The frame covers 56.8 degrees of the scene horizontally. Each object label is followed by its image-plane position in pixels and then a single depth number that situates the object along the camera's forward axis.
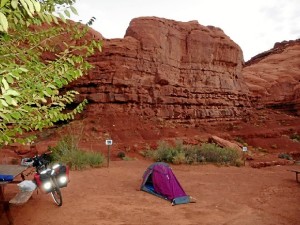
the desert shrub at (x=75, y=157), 13.09
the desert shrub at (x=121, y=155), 19.04
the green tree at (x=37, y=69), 2.96
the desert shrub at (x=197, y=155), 15.77
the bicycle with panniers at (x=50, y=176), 6.12
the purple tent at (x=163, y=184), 7.99
